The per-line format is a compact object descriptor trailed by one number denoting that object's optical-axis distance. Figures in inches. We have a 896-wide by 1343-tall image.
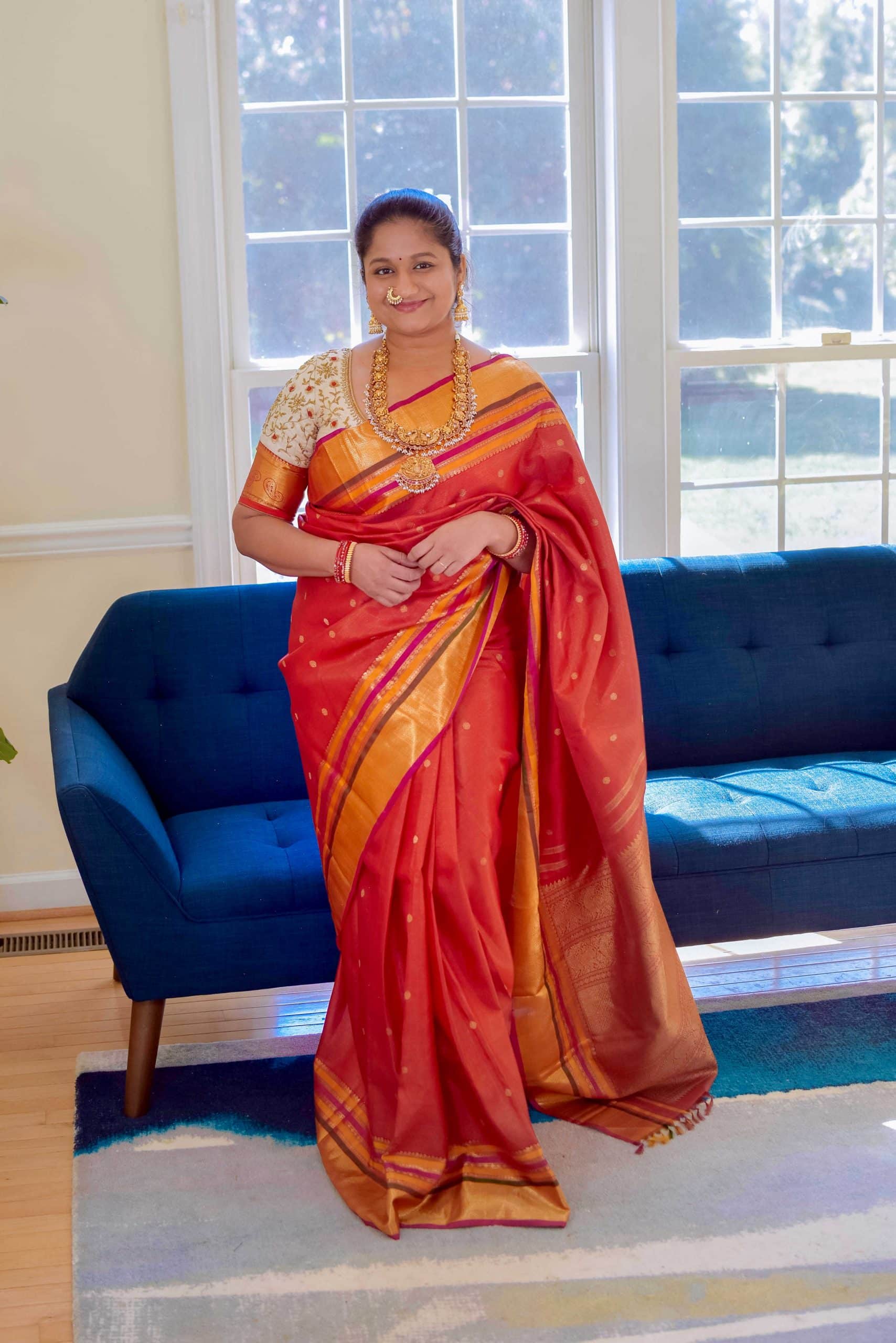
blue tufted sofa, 92.1
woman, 82.2
